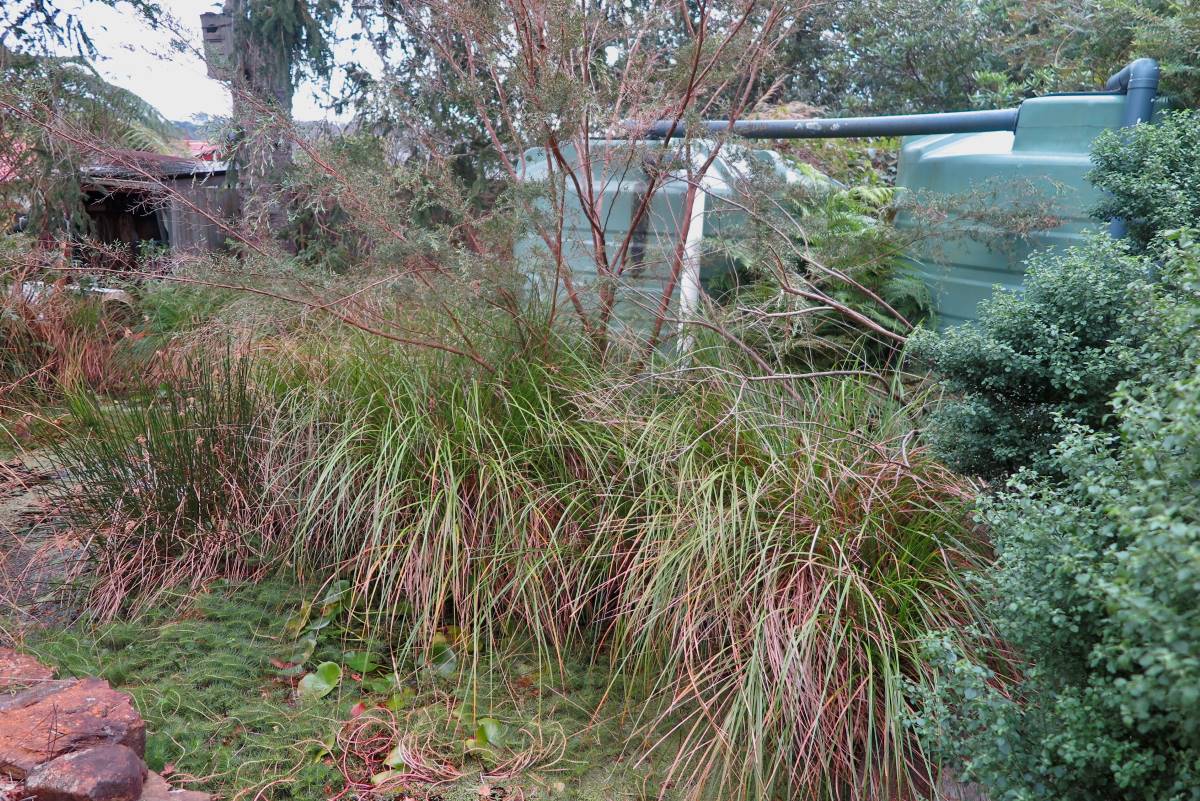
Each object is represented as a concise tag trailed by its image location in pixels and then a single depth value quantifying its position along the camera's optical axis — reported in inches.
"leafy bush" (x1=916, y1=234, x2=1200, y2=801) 56.3
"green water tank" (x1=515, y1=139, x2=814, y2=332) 160.6
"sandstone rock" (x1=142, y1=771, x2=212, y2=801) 96.3
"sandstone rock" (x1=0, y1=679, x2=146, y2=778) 94.4
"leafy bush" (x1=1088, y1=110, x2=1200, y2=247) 117.4
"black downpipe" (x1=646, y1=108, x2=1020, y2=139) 177.5
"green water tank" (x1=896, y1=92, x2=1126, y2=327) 160.6
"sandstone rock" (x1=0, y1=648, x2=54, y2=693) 111.0
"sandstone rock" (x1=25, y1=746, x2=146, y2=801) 89.6
